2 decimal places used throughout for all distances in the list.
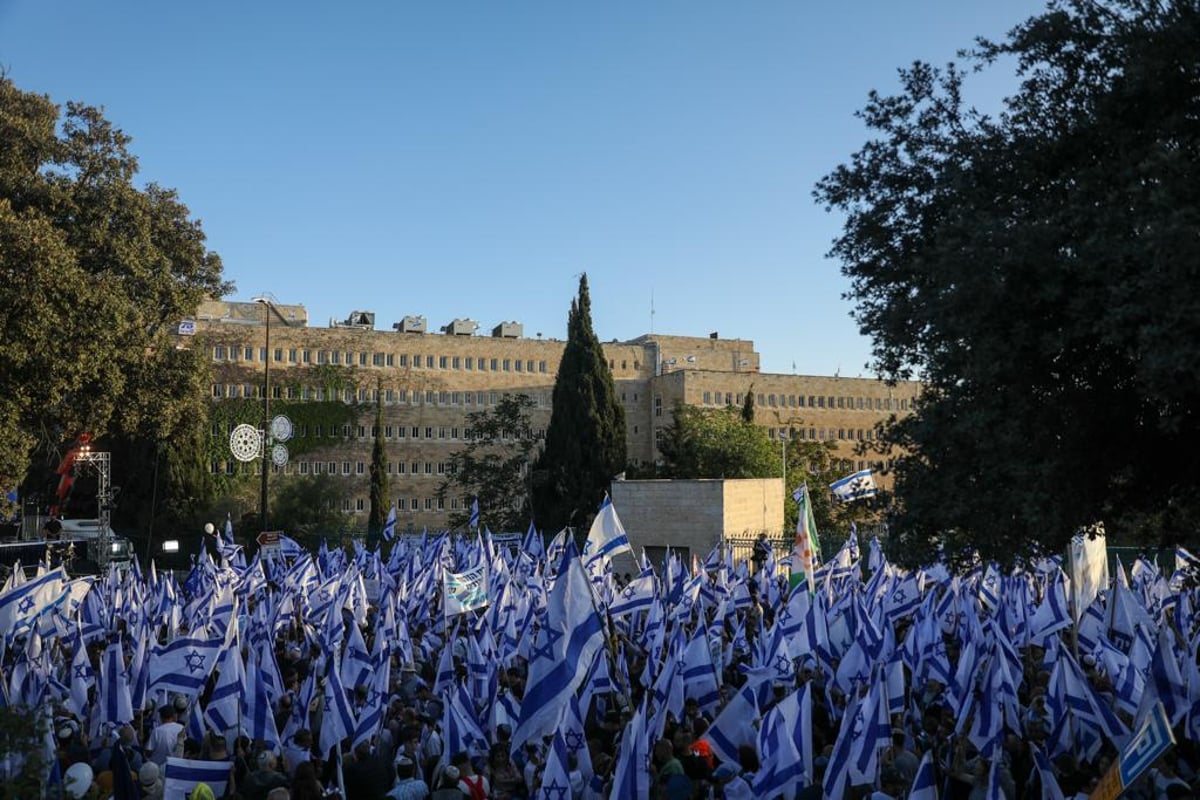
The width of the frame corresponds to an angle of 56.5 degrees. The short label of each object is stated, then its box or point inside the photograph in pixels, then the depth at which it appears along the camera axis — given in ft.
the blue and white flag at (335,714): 37.40
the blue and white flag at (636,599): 59.62
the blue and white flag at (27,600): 57.36
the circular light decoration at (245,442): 142.92
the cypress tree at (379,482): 212.23
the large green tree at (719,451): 204.03
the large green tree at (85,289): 93.50
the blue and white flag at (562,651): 36.73
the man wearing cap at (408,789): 31.32
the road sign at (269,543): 107.86
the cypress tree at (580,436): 188.34
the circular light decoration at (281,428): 171.63
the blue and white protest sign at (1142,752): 21.20
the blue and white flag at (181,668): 43.34
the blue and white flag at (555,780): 30.45
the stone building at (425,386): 255.91
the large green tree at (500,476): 198.59
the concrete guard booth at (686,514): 134.31
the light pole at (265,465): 128.36
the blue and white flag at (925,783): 26.66
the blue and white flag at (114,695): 40.34
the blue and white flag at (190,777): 32.40
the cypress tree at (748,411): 238.07
